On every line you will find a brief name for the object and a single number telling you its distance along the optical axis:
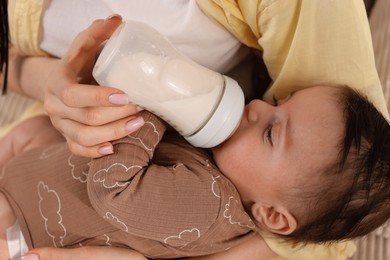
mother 0.75
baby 0.77
